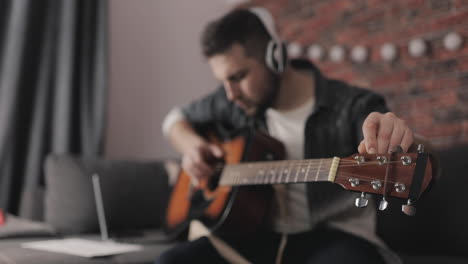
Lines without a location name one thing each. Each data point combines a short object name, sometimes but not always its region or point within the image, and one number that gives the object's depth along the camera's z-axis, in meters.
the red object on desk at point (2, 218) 1.63
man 1.25
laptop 1.63
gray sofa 1.81
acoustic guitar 0.89
